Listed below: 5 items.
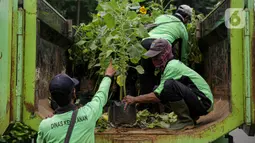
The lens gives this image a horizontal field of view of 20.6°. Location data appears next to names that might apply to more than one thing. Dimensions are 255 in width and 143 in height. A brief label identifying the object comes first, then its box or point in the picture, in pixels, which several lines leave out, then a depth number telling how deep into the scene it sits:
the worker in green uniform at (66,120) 3.82
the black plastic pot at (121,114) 5.17
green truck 4.56
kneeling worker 4.99
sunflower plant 5.26
